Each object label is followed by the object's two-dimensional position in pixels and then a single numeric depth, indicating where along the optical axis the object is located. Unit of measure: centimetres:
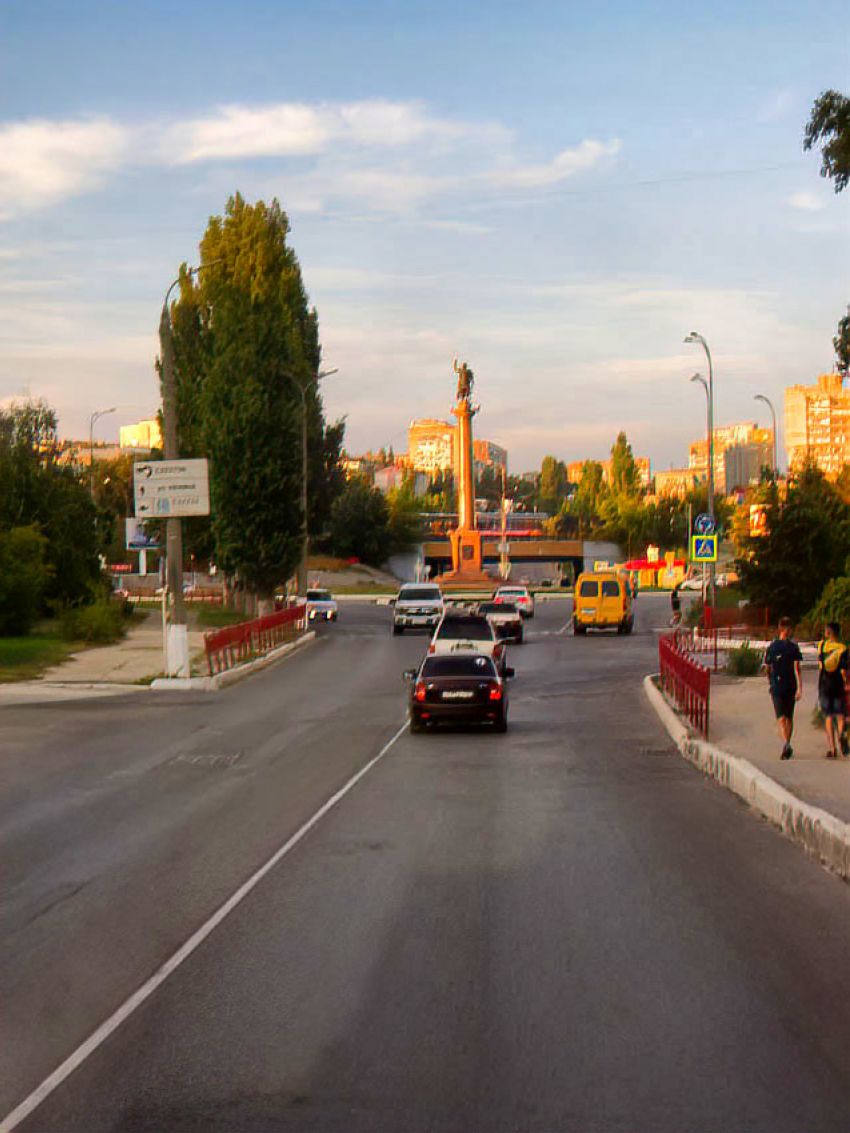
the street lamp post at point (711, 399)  4869
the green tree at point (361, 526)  12606
